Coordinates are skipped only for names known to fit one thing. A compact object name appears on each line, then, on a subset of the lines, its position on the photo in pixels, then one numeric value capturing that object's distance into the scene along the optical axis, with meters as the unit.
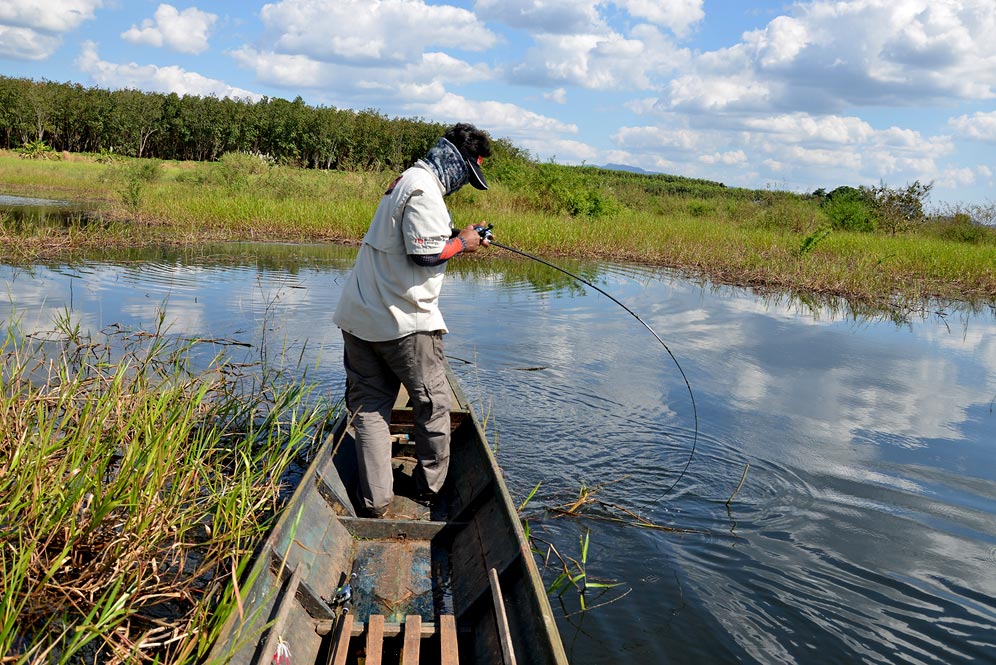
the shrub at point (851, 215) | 21.52
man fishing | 3.77
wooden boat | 2.71
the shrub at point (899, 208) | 21.89
